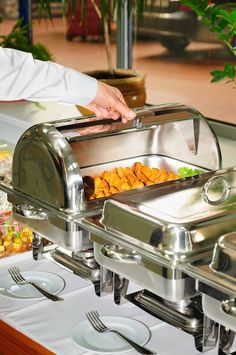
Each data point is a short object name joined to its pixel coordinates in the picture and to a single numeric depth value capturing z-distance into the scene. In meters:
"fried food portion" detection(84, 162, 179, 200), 2.73
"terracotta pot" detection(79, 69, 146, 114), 3.53
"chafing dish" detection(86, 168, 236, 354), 2.15
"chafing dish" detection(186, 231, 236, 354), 2.11
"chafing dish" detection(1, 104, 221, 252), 2.53
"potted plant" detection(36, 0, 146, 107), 3.53
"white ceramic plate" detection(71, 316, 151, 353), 2.47
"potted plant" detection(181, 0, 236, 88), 2.61
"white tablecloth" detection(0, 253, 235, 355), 2.48
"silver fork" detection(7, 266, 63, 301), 2.73
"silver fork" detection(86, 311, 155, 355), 2.43
